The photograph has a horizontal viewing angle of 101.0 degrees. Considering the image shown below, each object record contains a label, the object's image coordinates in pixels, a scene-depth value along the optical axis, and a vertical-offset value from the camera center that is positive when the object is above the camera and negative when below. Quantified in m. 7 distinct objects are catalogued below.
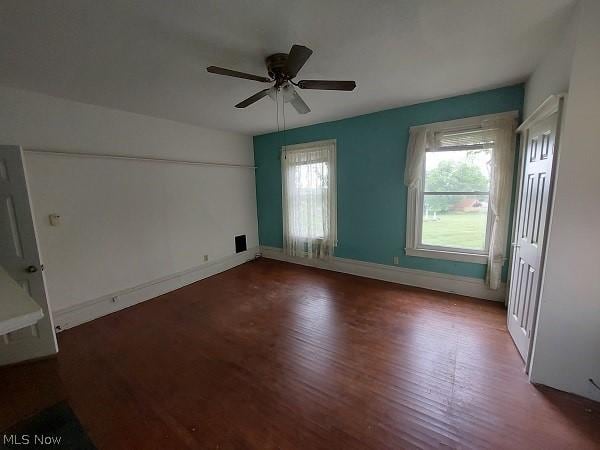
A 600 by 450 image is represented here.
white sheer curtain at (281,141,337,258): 4.39 -0.10
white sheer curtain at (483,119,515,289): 2.90 -0.01
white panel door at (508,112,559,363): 1.92 -0.34
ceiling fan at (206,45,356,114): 1.76 +0.95
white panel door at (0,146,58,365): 2.16 -0.46
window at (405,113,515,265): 2.97 +0.05
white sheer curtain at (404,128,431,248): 3.41 +0.33
